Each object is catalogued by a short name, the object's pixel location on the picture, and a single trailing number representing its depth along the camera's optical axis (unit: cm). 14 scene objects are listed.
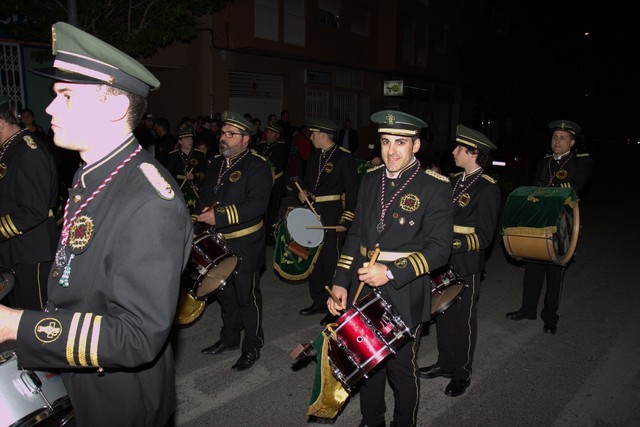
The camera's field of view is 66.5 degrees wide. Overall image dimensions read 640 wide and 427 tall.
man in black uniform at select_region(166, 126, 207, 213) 864
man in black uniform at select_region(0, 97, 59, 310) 368
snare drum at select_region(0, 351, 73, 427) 195
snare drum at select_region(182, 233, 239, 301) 402
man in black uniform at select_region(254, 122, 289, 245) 903
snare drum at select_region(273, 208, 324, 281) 561
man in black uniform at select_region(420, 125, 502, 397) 405
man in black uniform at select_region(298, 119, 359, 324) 605
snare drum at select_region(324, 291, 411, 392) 285
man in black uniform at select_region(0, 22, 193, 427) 163
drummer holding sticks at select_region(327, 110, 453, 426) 315
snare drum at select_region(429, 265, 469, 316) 381
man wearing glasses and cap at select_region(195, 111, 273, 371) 450
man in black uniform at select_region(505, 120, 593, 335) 556
